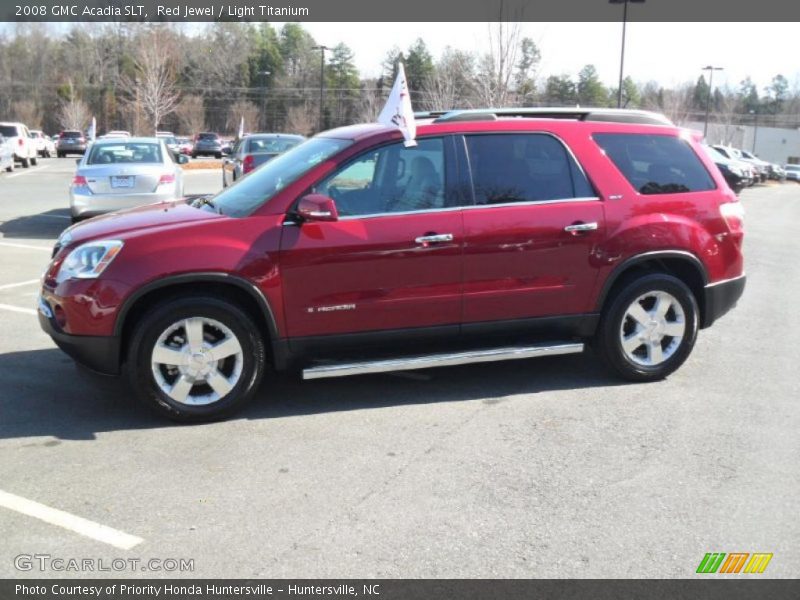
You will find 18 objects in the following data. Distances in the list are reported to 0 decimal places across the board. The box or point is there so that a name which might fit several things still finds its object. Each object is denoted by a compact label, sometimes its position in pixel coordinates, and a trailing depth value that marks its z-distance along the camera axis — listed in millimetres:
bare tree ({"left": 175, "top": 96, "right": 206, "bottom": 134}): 67562
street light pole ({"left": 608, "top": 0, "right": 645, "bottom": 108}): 24647
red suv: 4652
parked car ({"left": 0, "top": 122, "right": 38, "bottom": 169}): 29688
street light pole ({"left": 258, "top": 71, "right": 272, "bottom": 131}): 81250
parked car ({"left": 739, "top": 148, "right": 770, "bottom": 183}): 45684
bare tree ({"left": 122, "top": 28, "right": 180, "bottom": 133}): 43844
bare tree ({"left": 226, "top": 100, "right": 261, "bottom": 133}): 75319
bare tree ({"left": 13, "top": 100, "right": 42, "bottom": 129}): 66188
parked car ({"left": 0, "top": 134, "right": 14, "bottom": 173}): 26509
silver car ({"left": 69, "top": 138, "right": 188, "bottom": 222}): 11875
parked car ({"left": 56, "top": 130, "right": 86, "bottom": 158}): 43656
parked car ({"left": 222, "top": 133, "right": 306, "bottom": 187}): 14805
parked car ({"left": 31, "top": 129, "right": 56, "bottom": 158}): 42781
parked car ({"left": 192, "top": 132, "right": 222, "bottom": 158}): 49406
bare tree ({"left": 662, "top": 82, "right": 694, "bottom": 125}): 74356
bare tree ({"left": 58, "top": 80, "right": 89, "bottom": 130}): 56716
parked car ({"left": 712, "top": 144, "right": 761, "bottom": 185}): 37750
